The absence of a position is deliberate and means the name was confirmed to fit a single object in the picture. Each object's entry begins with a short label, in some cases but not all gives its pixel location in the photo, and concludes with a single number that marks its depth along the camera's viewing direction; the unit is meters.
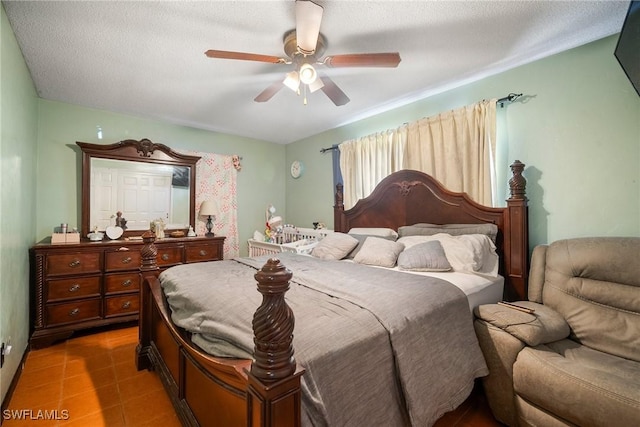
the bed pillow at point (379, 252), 2.33
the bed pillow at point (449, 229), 2.27
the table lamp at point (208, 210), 3.83
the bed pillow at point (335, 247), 2.70
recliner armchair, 1.21
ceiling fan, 1.54
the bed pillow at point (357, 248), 2.73
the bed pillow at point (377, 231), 2.81
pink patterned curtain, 3.97
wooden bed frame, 0.76
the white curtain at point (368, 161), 3.15
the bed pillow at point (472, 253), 2.06
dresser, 2.56
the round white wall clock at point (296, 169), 4.58
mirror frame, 3.12
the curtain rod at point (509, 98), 2.33
